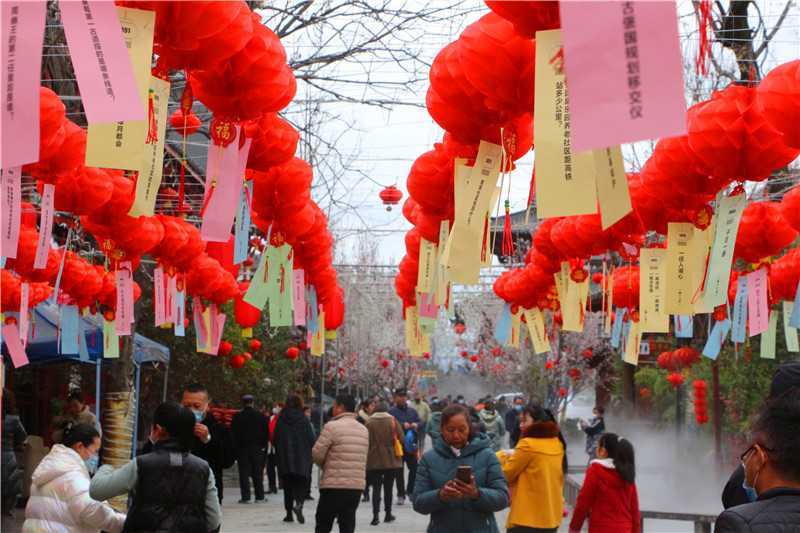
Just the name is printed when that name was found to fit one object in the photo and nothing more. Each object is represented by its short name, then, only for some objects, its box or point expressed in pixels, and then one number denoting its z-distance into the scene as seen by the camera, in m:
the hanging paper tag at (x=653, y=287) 7.48
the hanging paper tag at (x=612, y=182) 3.59
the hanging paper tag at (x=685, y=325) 12.09
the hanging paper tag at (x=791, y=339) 11.09
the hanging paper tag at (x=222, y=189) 5.43
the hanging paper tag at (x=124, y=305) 9.93
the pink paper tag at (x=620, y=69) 2.68
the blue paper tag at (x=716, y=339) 10.88
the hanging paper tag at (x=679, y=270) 6.86
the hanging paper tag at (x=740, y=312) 9.52
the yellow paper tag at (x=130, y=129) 3.98
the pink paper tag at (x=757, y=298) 8.94
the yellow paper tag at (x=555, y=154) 3.50
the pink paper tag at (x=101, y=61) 3.51
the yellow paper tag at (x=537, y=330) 12.74
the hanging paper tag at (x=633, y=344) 11.40
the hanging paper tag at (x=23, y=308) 9.10
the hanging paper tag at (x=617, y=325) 13.41
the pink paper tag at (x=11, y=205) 5.64
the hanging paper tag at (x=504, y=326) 14.46
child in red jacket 7.56
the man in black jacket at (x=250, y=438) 16.77
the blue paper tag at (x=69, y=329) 11.54
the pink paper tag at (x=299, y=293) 10.91
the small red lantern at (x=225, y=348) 19.04
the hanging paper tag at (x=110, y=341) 10.83
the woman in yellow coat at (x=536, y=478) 7.95
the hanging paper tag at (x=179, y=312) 11.46
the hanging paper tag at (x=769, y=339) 10.74
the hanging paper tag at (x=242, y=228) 7.34
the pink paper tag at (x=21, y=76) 3.55
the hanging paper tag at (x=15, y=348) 10.14
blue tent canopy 13.76
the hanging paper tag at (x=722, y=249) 6.56
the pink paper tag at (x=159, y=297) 10.43
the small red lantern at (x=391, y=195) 16.09
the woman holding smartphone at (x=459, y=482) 6.36
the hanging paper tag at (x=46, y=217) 6.38
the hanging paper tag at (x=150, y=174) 4.76
